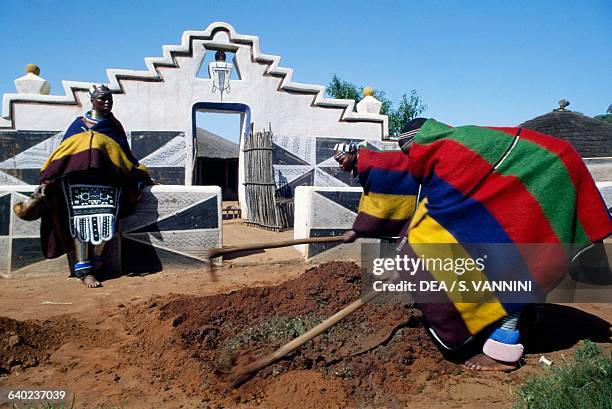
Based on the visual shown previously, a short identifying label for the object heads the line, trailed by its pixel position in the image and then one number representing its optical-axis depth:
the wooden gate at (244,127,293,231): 9.13
